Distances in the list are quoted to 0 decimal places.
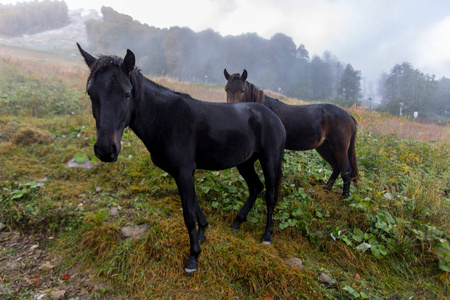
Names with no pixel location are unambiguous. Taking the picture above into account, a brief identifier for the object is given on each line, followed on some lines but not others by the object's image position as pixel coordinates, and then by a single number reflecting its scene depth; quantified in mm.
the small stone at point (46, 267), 2274
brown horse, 3895
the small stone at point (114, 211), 3072
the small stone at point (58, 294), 1966
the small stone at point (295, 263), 2413
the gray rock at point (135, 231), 2680
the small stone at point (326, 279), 2250
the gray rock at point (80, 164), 4305
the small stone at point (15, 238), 2637
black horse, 1603
